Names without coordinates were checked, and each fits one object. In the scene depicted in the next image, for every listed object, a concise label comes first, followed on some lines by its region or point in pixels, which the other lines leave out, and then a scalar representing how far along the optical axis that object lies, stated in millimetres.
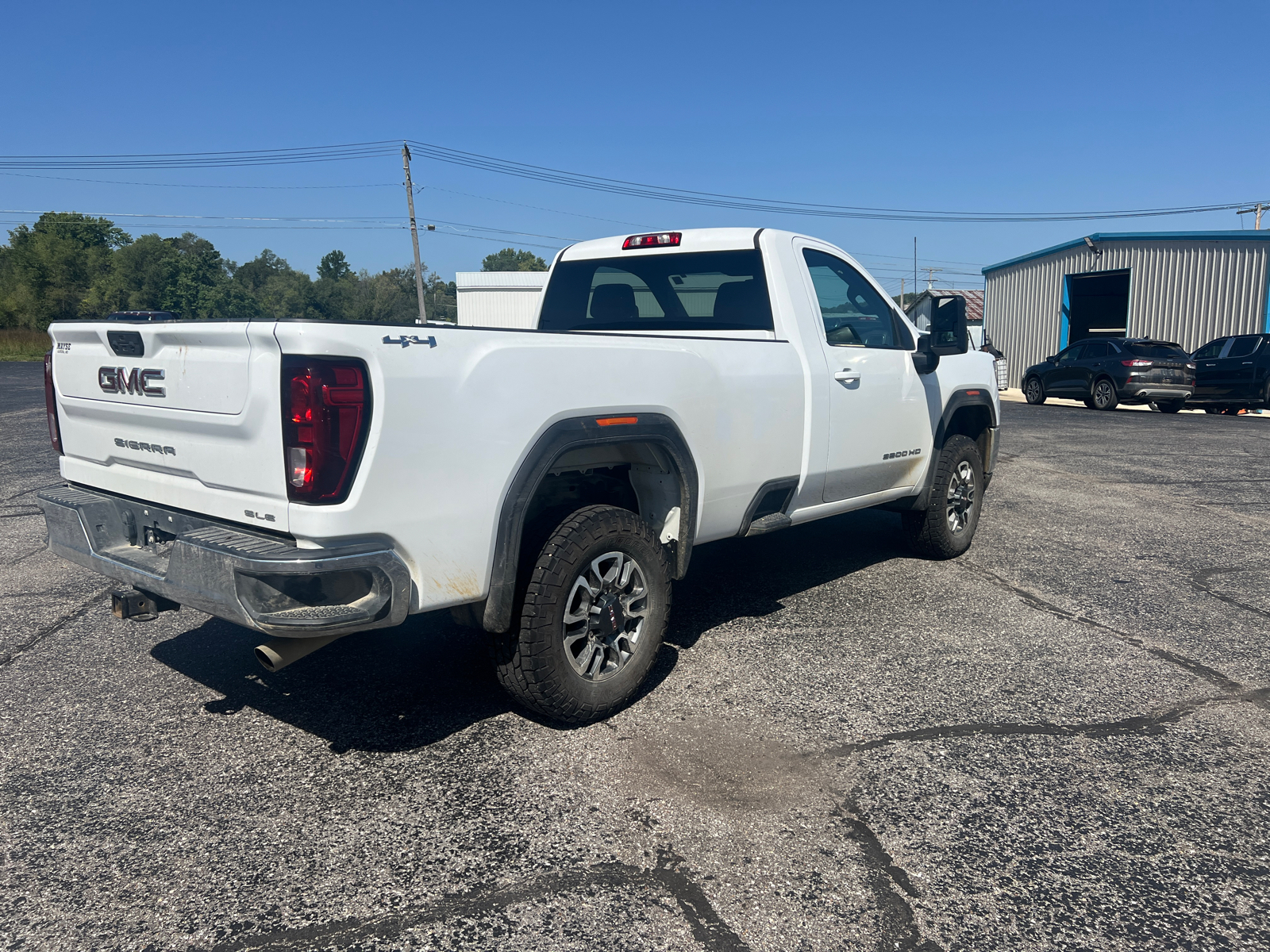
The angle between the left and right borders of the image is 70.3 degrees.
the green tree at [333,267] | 128000
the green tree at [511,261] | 141750
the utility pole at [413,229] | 42312
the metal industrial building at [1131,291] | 24594
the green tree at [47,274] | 72438
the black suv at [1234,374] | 18625
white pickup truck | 2793
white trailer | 29883
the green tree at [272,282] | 89756
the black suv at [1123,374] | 19547
